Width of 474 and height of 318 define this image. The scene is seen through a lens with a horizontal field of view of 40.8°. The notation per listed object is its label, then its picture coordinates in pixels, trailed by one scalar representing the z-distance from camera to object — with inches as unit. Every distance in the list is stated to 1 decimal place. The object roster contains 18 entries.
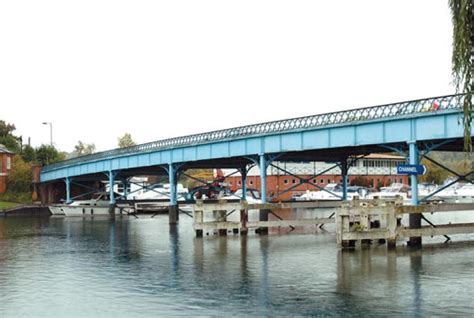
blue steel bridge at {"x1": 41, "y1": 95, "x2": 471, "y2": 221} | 1411.2
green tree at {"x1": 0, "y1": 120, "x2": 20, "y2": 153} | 4594.0
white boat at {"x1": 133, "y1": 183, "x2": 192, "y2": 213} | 3196.4
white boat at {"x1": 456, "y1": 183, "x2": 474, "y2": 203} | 4284.0
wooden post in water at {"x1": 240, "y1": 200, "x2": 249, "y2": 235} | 1697.8
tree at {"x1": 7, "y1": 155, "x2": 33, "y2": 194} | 3700.8
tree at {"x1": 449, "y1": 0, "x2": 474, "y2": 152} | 574.6
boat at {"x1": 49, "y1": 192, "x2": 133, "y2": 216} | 3134.8
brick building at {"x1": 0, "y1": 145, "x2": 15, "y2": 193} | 3690.9
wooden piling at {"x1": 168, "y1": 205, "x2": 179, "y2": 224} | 2358.5
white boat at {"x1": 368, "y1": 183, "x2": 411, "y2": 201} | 3762.3
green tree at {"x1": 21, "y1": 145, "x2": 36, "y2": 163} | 4370.1
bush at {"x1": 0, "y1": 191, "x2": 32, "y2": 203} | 3622.0
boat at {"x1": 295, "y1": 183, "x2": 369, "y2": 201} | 3972.9
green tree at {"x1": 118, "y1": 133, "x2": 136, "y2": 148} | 7204.7
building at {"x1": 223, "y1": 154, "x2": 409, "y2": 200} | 4384.8
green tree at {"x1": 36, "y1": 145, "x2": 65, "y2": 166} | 4382.9
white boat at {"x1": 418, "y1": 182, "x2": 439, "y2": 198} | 4195.4
